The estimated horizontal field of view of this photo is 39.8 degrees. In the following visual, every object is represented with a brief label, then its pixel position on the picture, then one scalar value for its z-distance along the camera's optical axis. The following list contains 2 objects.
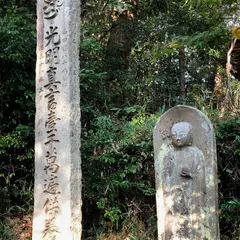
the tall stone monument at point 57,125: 3.25
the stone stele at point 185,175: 3.47
